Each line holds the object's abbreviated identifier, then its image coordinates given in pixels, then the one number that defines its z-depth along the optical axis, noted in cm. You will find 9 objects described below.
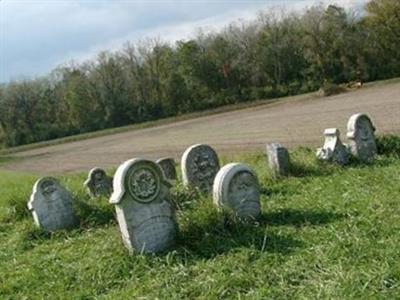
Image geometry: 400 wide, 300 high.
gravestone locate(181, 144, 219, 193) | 1078
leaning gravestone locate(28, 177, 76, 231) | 1002
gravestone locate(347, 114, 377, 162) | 1202
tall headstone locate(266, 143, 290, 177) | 1151
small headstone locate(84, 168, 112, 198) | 1245
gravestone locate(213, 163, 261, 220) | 792
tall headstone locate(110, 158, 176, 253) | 724
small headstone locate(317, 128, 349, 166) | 1188
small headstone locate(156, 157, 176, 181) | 1332
